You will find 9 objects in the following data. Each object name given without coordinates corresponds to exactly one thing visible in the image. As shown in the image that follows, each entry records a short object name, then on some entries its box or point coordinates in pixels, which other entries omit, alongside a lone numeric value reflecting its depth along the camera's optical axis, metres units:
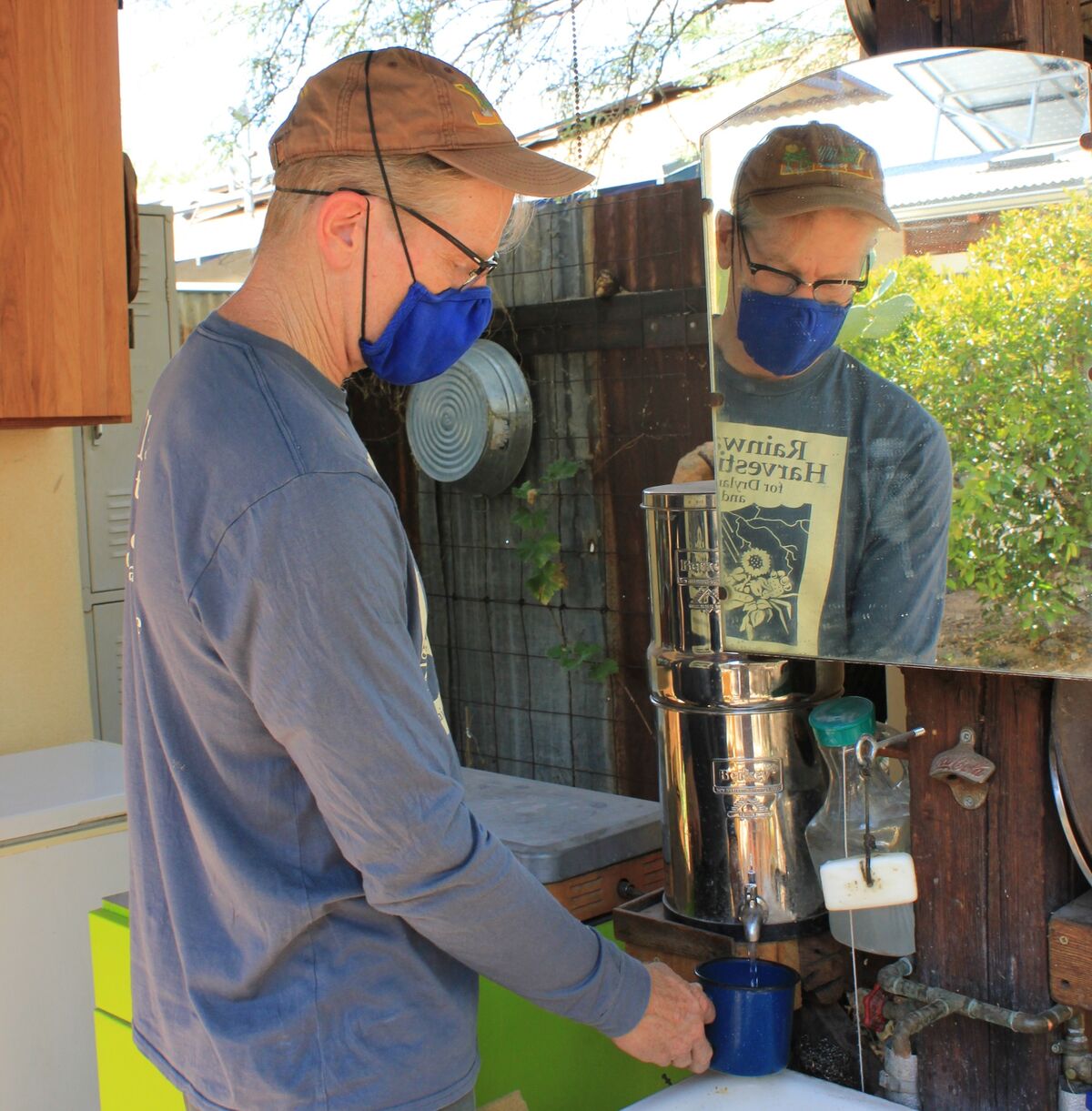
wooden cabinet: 2.53
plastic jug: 1.62
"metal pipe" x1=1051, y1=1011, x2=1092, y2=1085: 1.49
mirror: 1.38
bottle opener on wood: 1.53
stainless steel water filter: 1.70
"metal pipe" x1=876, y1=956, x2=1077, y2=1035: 1.49
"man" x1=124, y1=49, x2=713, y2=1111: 1.16
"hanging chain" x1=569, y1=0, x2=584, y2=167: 4.63
